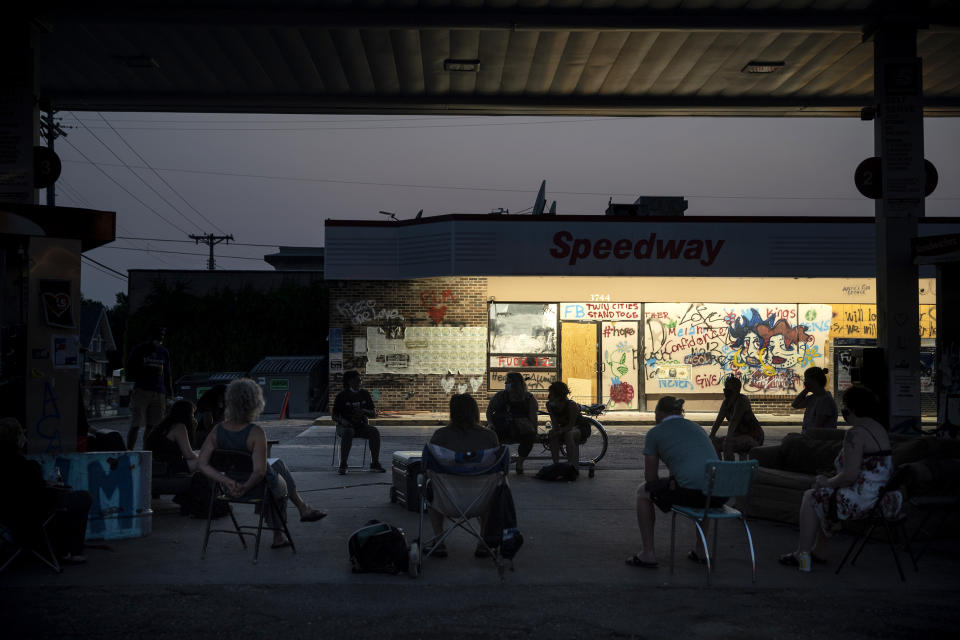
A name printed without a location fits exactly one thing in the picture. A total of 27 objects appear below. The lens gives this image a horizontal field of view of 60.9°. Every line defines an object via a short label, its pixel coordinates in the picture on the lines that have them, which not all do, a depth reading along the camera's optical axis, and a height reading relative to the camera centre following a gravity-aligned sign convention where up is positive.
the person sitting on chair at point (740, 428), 10.57 -1.06
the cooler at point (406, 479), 8.95 -1.48
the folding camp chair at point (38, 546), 6.21 -1.58
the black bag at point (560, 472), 11.52 -1.78
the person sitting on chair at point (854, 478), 6.55 -1.05
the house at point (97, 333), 53.50 +0.90
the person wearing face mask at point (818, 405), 9.84 -0.70
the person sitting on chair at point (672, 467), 6.56 -0.97
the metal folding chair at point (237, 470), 6.88 -1.05
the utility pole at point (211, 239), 73.12 +9.54
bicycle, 12.02 -1.62
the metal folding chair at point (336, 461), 12.73 -1.87
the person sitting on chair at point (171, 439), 8.59 -0.99
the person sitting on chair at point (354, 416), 12.18 -1.06
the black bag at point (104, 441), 9.11 -1.08
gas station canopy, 12.73 +5.16
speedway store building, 22.41 +0.51
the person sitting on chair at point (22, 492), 6.10 -1.11
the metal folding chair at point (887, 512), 6.52 -1.33
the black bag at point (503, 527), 6.43 -1.44
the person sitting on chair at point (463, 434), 7.20 -0.78
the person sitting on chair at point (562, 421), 11.64 -1.07
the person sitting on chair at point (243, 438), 6.81 -0.79
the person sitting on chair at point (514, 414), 11.55 -0.97
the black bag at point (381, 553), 6.40 -1.62
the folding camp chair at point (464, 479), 6.71 -1.10
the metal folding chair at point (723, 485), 6.33 -1.08
